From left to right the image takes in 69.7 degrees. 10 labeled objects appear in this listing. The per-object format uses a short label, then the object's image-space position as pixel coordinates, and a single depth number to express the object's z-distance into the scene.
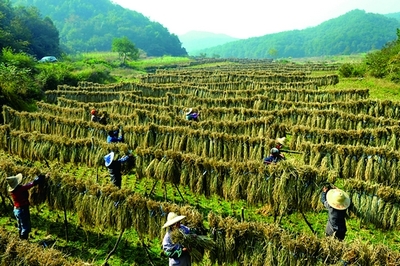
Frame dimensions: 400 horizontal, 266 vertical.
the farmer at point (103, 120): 17.98
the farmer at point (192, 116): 19.31
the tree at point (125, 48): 95.56
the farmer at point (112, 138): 13.45
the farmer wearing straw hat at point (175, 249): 6.02
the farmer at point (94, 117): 17.89
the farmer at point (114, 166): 10.59
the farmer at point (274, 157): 10.47
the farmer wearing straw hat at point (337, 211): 7.35
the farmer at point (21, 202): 8.19
